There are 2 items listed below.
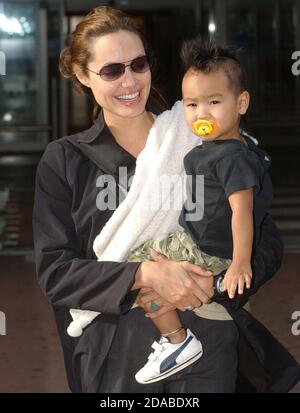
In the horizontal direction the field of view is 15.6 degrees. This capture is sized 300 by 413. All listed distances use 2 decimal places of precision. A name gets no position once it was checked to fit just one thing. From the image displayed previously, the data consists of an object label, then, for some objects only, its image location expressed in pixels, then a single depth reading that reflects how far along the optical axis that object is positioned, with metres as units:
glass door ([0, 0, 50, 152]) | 21.00
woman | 2.30
